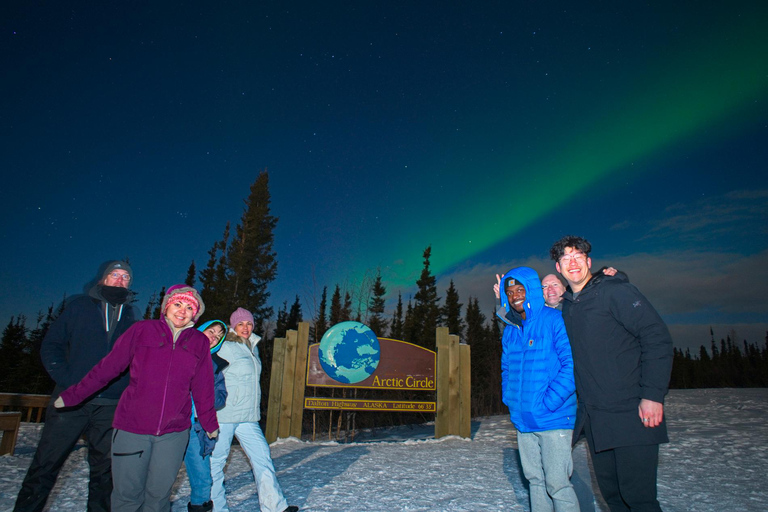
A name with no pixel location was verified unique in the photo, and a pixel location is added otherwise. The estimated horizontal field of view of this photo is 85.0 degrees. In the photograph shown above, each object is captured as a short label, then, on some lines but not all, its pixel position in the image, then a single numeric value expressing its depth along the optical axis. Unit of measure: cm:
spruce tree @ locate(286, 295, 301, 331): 3877
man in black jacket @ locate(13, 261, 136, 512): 272
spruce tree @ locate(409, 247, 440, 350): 3372
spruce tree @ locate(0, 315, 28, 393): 2178
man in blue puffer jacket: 244
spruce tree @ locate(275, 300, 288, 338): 3625
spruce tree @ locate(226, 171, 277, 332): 2375
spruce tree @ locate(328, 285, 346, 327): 1372
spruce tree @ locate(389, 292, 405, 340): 3553
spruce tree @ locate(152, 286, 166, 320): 4598
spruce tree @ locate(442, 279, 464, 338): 3953
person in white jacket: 335
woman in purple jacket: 235
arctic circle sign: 760
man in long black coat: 215
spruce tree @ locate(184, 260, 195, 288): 4234
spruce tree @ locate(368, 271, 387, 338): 2630
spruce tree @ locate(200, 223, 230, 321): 2262
